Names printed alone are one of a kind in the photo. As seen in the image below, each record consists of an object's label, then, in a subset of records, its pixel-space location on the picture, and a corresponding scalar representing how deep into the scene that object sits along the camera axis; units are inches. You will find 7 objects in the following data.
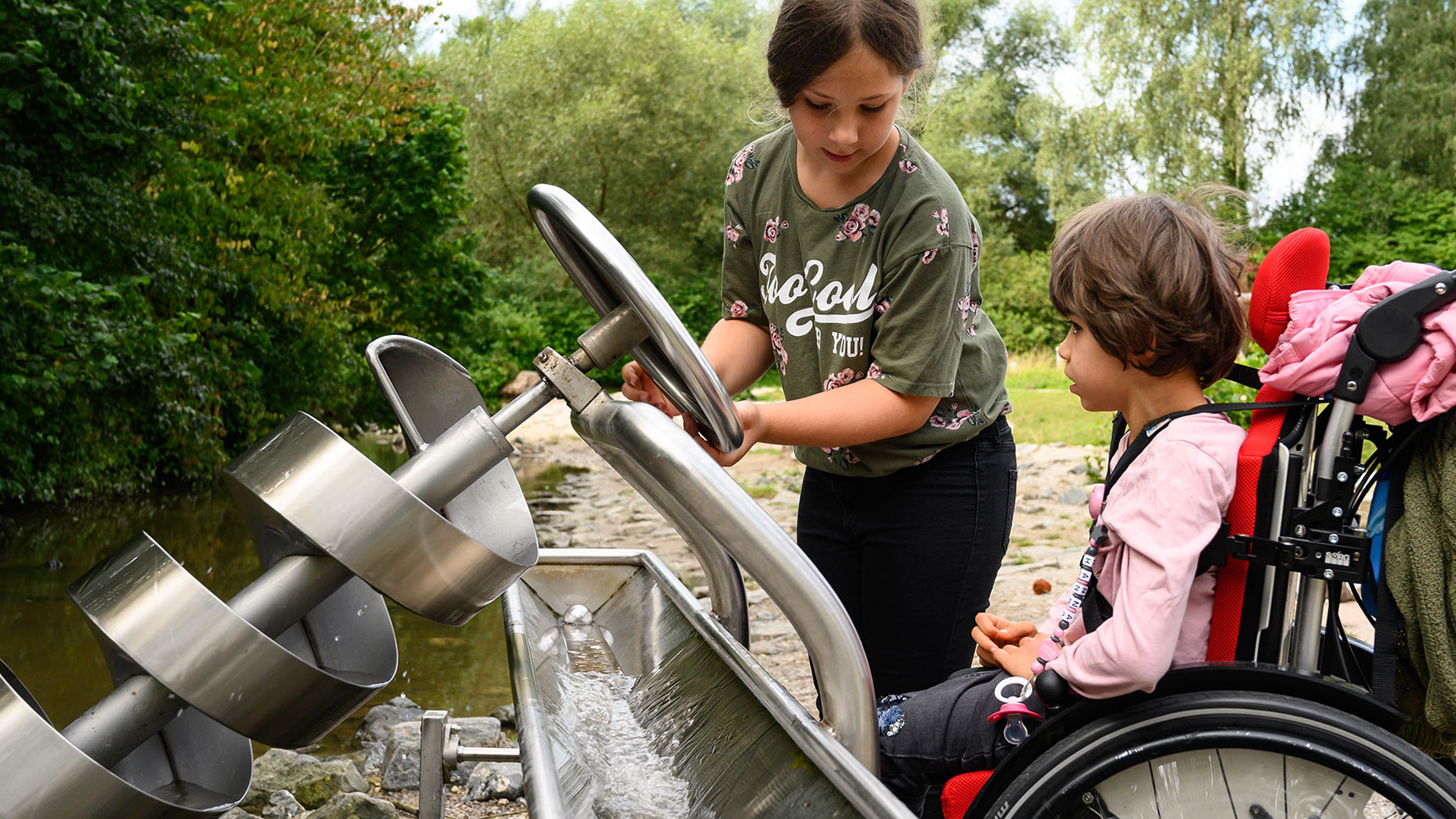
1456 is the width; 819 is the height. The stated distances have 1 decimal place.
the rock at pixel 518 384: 750.5
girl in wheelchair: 53.3
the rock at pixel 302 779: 118.5
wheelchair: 48.5
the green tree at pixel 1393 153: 848.9
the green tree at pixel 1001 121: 1022.4
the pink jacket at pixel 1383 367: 50.4
